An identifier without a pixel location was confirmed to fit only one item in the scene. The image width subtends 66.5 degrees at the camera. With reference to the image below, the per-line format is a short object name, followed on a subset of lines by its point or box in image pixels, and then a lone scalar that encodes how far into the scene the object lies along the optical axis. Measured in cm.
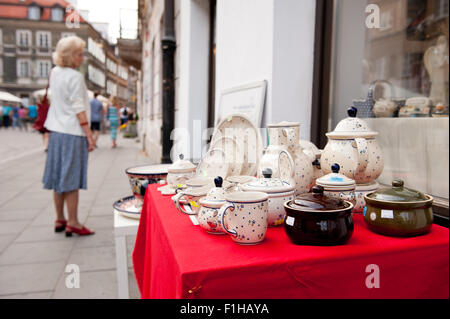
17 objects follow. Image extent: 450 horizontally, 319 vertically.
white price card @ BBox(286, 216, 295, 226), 89
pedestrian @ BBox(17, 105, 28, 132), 2302
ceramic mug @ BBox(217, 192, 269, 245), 88
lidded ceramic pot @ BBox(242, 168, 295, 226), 100
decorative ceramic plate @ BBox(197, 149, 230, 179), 157
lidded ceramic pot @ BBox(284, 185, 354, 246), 86
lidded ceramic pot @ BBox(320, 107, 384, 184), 109
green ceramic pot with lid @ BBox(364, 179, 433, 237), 90
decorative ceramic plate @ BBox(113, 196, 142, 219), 192
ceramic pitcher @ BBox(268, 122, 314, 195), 117
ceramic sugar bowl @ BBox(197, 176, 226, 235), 98
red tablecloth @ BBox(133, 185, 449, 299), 77
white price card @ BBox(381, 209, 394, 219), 91
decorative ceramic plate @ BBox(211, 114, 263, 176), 159
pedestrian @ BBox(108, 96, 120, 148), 1192
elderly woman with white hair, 296
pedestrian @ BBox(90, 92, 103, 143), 1012
